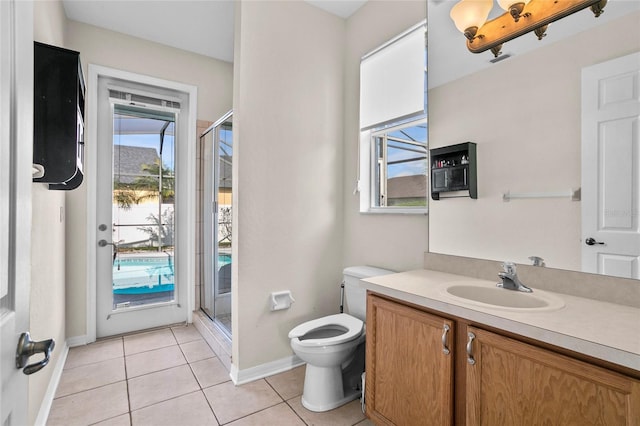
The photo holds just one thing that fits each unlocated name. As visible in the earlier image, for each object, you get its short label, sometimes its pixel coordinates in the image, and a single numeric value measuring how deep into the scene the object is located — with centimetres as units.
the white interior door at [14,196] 59
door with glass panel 285
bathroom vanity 89
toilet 182
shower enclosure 270
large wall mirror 135
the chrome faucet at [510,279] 144
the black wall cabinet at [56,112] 124
